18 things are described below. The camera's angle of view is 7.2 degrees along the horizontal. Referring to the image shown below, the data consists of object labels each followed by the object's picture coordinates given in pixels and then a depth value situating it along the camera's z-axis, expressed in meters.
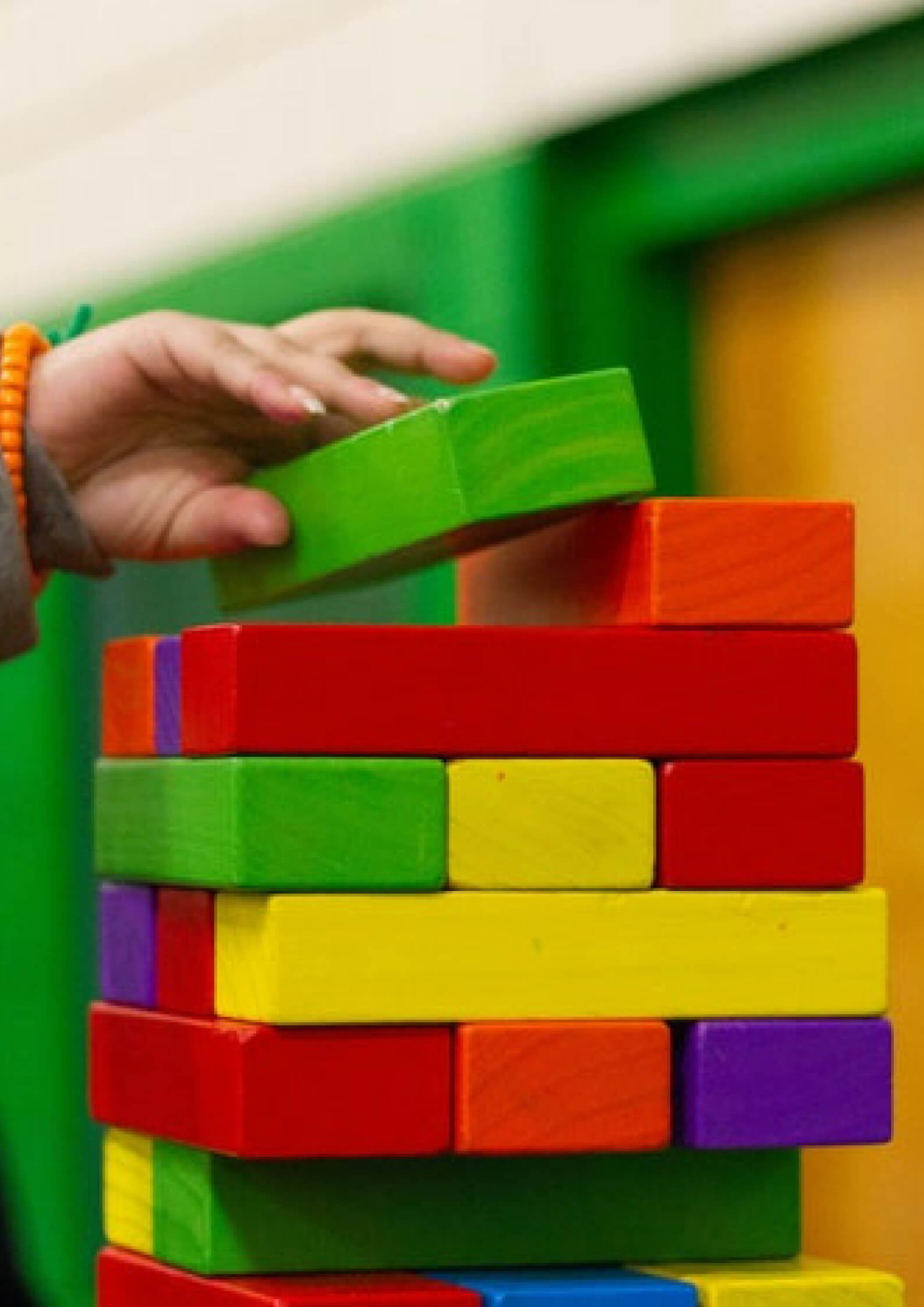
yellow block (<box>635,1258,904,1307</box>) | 2.13
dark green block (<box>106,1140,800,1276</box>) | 2.15
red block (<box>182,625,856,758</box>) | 2.13
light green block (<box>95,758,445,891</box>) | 2.12
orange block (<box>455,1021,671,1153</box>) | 2.13
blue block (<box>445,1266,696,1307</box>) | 2.12
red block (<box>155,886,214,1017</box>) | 2.17
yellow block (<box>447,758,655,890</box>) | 2.14
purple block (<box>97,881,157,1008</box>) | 2.23
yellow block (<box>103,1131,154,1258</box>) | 2.21
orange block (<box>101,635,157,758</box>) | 2.24
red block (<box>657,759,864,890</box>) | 2.15
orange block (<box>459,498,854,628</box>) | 2.14
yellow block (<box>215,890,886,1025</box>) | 2.12
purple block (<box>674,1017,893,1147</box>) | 2.14
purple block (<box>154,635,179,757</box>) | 2.20
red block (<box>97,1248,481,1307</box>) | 2.11
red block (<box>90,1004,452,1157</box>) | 2.12
